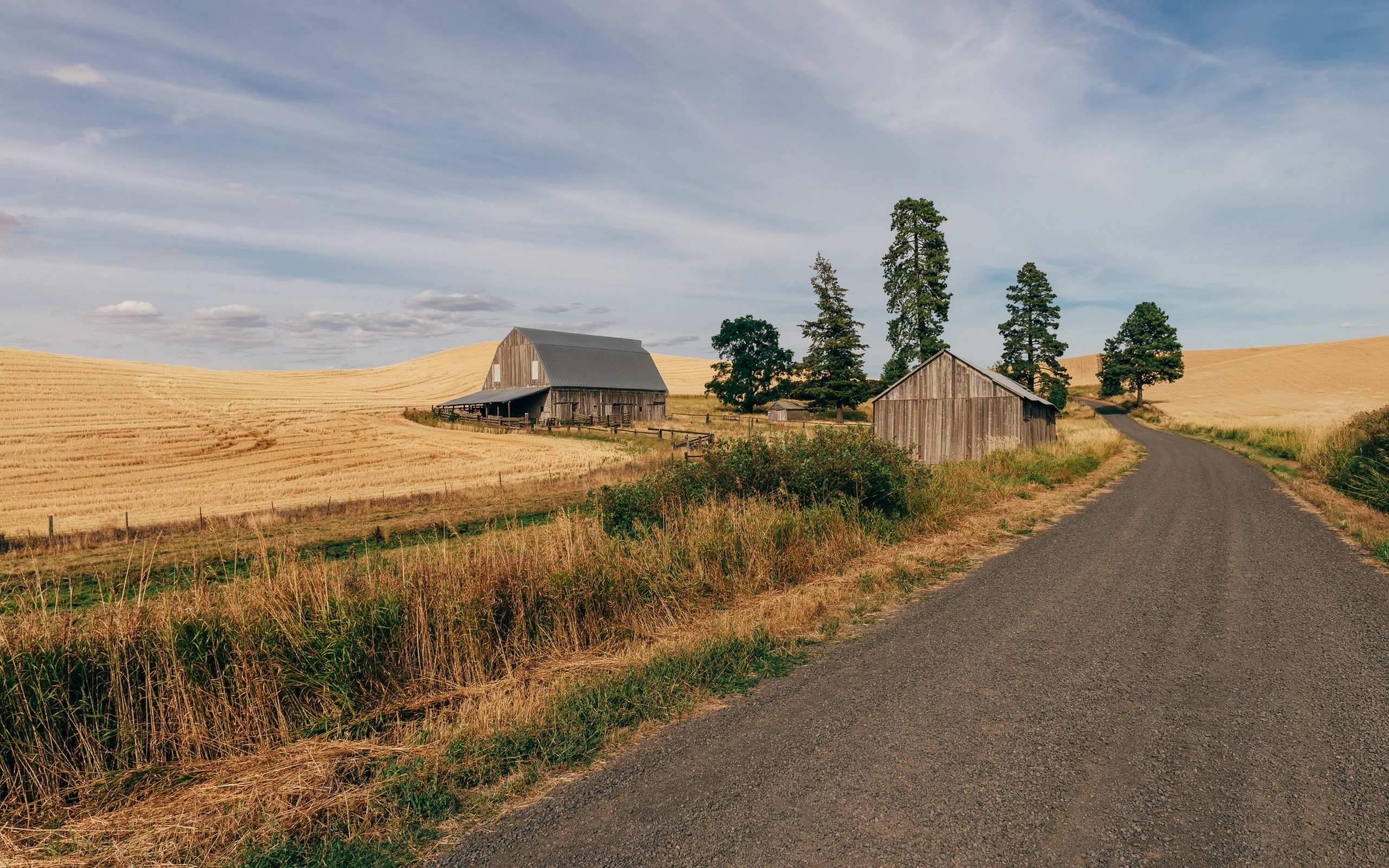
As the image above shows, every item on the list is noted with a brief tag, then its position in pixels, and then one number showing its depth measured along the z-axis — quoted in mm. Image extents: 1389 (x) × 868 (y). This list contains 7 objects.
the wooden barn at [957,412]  28359
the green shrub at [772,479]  11703
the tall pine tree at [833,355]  59438
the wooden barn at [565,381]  53500
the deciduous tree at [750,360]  68562
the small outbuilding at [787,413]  62656
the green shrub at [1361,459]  14797
